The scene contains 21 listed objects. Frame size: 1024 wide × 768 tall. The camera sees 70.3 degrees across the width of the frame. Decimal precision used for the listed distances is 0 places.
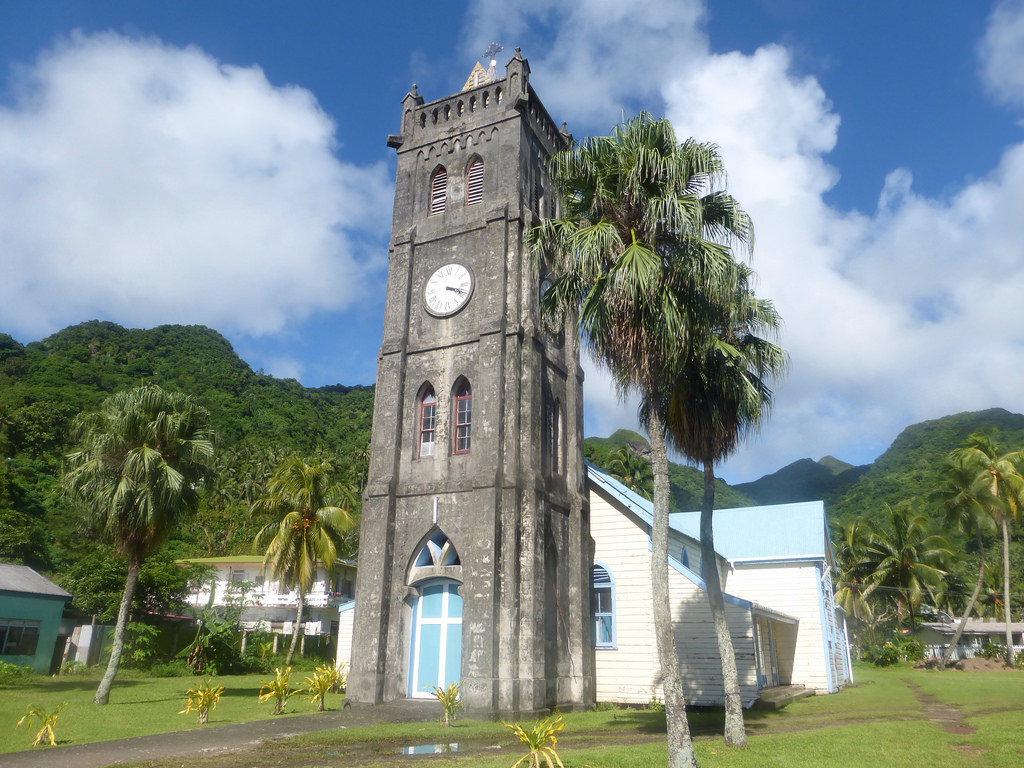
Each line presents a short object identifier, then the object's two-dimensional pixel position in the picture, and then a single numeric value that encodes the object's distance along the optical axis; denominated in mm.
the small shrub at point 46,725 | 12134
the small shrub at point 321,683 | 18047
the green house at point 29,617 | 27125
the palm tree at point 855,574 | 50906
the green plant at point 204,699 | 15531
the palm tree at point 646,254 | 12750
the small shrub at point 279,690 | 17172
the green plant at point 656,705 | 19547
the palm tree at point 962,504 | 41156
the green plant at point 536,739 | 9352
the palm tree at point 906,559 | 48938
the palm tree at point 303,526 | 29797
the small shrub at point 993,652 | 43388
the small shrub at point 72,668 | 29191
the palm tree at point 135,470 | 19109
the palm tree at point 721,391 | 14578
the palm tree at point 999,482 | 38500
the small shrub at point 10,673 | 22547
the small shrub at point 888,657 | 43812
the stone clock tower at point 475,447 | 18141
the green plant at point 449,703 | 15750
